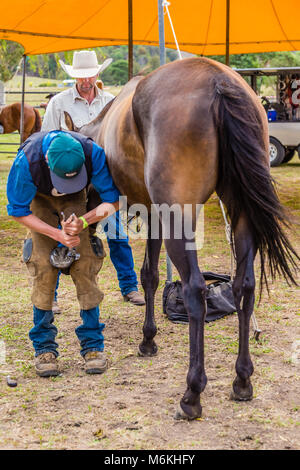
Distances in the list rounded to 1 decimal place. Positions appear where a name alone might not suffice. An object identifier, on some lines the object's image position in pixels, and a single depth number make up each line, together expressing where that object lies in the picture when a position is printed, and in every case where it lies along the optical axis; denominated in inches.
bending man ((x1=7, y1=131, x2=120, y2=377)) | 121.7
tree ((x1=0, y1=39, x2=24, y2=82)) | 963.3
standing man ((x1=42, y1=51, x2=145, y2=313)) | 187.0
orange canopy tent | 283.7
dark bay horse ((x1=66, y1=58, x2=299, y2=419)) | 106.3
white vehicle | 553.3
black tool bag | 170.1
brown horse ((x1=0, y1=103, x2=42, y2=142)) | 531.2
